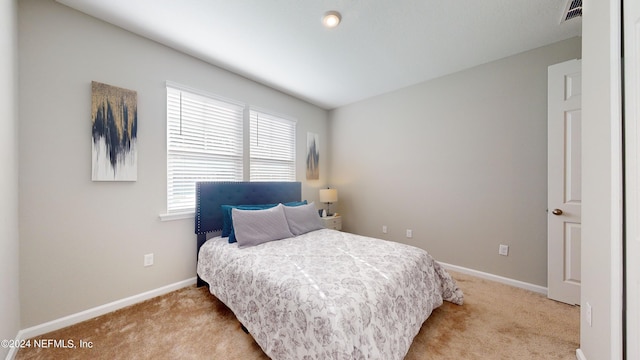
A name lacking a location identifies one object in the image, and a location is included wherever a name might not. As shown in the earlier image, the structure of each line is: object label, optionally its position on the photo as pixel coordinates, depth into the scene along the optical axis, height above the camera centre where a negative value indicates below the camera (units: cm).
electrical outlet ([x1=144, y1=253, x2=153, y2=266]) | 224 -81
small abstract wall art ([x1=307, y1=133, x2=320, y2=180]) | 404 +40
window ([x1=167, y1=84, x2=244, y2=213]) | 247 +44
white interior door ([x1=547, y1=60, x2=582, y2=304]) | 210 -4
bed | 121 -73
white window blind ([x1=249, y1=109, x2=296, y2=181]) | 326 +49
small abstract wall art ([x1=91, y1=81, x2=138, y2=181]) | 196 +43
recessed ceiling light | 190 +139
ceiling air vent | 180 +141
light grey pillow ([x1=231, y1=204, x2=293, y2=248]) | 224 -50
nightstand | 382 -76
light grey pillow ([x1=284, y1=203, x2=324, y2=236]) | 267 -50
